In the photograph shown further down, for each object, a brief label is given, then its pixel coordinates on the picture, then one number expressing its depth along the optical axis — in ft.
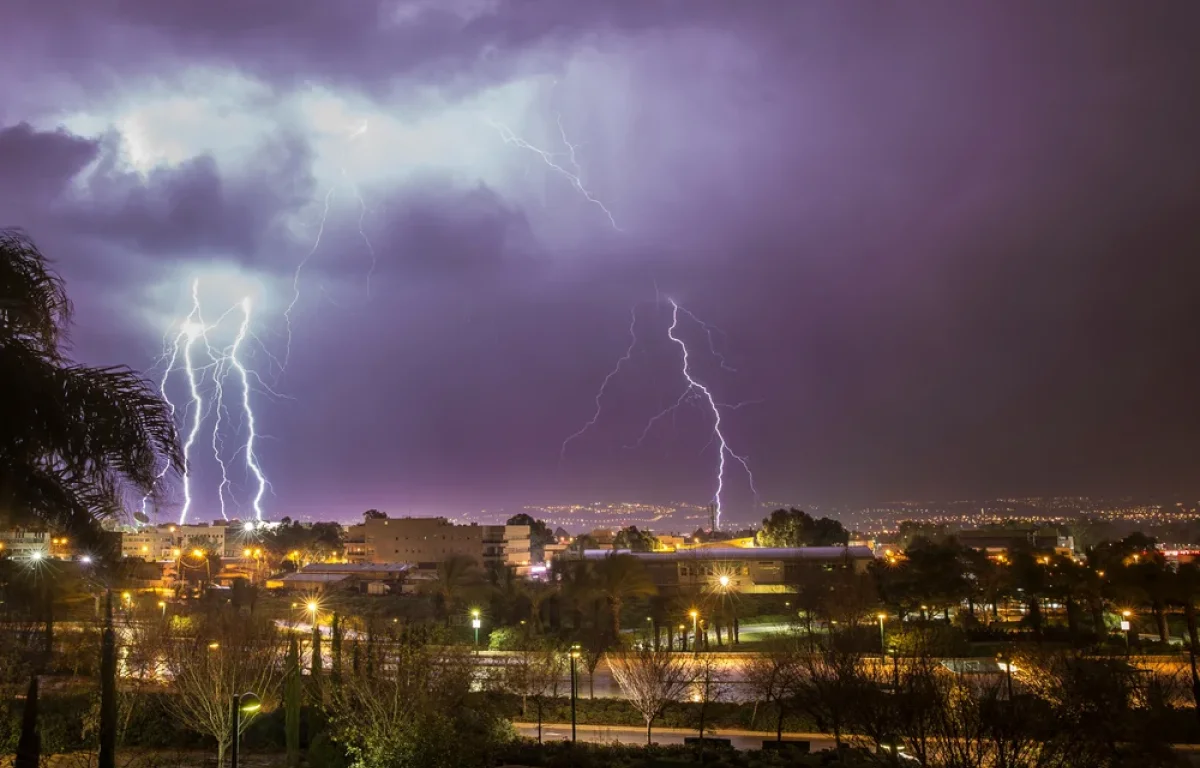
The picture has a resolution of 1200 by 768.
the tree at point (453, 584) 183.11
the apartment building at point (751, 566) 210.59
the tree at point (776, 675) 72.90
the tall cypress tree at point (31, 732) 40.79
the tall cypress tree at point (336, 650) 68.28
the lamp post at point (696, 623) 126.94
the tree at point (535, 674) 86.99
